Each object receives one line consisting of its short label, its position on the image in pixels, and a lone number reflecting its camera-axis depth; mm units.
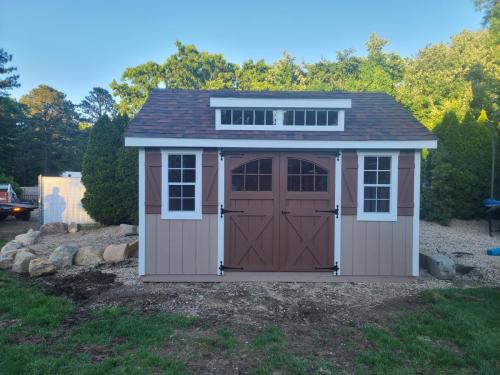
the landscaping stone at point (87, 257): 7133
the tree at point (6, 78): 21547
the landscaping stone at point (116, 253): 7270
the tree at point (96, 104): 42188
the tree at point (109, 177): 10367
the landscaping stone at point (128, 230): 9529
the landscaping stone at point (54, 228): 10266
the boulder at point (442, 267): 6176
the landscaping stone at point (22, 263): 6562
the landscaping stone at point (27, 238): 8797
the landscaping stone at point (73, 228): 10391
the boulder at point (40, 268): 6336
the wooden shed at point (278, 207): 6027
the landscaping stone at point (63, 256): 6935
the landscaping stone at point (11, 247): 7371
